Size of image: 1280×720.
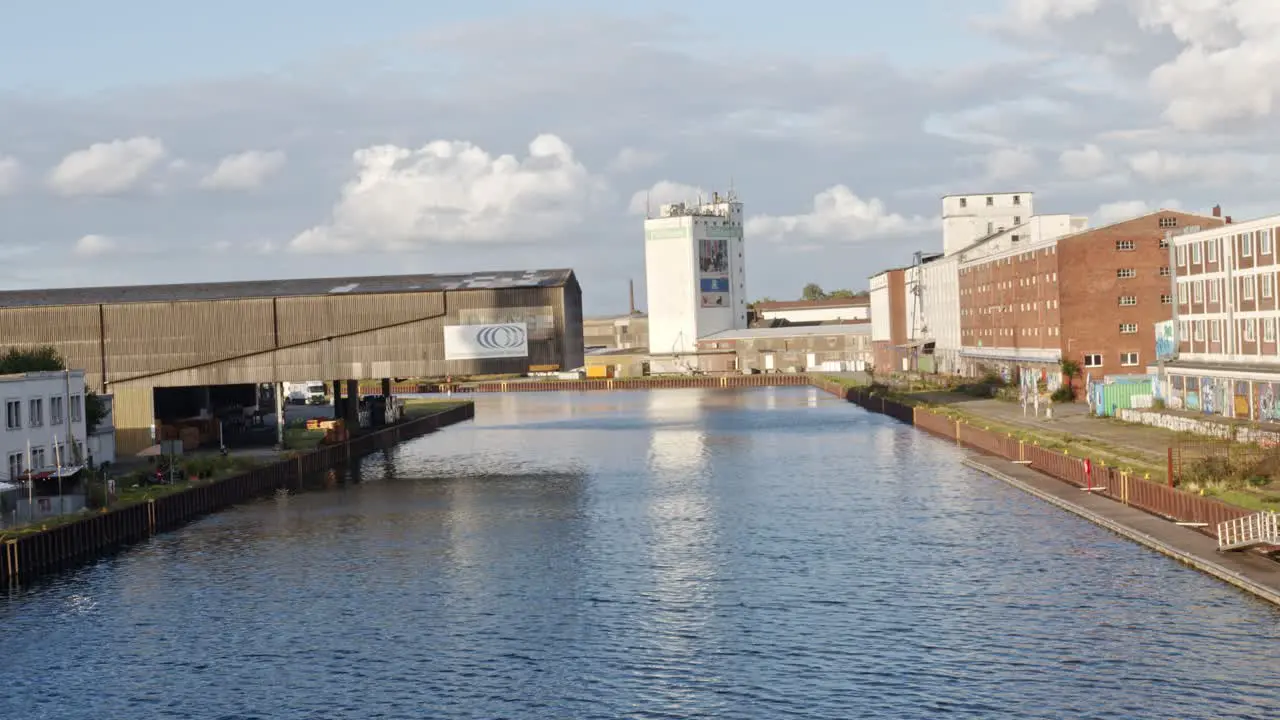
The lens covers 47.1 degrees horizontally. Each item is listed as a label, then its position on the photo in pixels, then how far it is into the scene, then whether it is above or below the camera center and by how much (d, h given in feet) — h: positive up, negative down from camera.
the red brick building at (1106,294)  400.26 +15.87
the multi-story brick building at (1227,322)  291.17 +5.00
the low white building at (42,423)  240.32 -4.23
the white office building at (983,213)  651.66 +63.45
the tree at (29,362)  286.66 +7.29
